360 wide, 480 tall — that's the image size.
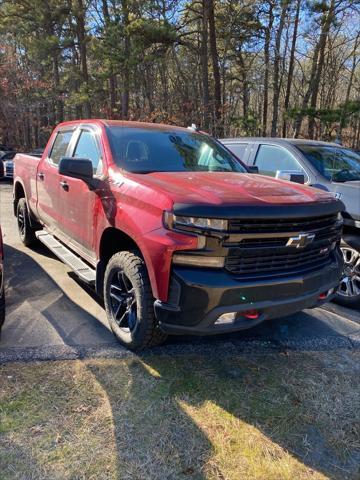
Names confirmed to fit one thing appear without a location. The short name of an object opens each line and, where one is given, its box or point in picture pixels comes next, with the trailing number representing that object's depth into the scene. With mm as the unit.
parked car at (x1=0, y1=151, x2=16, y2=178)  16245
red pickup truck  2656
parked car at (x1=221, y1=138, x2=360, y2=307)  4453
